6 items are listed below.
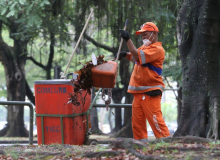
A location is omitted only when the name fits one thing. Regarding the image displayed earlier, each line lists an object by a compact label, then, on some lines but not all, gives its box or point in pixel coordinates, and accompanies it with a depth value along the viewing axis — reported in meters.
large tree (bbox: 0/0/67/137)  30.63
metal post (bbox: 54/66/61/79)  22.15
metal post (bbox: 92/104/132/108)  15.97
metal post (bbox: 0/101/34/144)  14.79
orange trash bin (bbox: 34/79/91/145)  12.42
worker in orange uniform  11.06
